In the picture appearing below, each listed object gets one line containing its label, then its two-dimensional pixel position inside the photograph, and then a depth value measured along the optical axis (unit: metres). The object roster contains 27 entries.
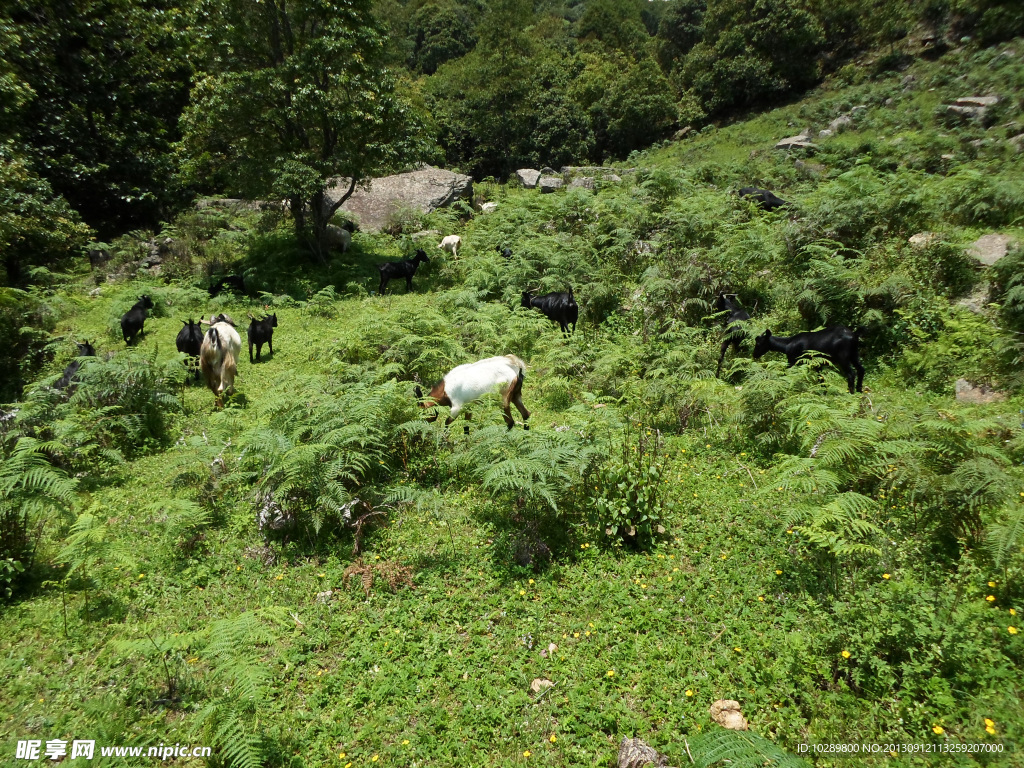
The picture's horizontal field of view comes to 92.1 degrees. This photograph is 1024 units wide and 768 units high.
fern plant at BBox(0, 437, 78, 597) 5.44
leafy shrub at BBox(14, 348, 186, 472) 7.55
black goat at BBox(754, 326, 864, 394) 8.32
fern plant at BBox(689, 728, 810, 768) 3.20
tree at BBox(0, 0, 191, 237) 18.02
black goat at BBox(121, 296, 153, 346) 12.45
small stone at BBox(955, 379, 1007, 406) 7.39
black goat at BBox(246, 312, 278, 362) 11.66
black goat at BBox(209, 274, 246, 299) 16.08
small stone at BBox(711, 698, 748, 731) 3.89
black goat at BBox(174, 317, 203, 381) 11.13
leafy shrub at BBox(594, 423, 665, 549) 5.75
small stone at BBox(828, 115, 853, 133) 25.38
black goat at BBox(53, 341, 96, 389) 9.14
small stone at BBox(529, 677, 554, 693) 4.34
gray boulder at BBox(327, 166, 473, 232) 22.77
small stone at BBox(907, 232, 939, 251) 10.26
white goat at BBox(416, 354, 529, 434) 7.73
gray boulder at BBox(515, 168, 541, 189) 28.78
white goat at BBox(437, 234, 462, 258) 18.67
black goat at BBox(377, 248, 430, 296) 16.17
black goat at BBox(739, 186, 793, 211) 15.86
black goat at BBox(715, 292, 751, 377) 9.53
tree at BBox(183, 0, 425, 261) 15.34
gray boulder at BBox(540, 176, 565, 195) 25.78
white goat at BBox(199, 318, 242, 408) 9.70
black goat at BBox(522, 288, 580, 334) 11.85
